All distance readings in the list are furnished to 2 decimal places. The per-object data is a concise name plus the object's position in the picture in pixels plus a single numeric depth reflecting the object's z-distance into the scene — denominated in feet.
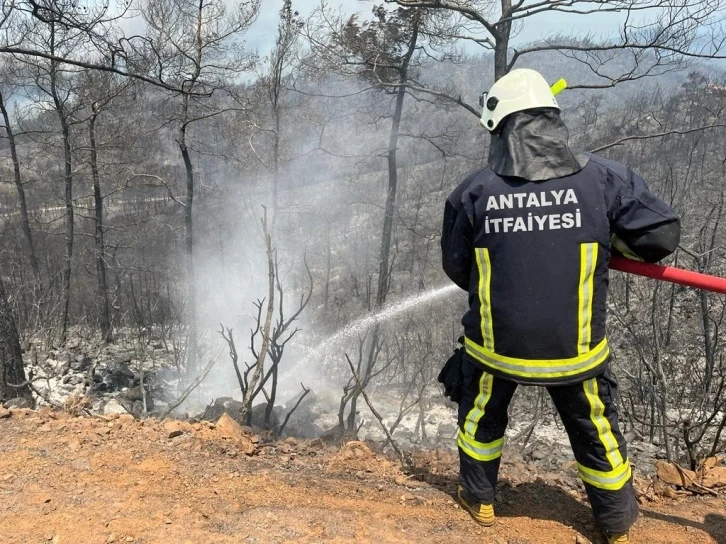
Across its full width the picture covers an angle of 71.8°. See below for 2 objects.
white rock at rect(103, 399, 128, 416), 25.09
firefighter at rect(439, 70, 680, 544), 6.11
